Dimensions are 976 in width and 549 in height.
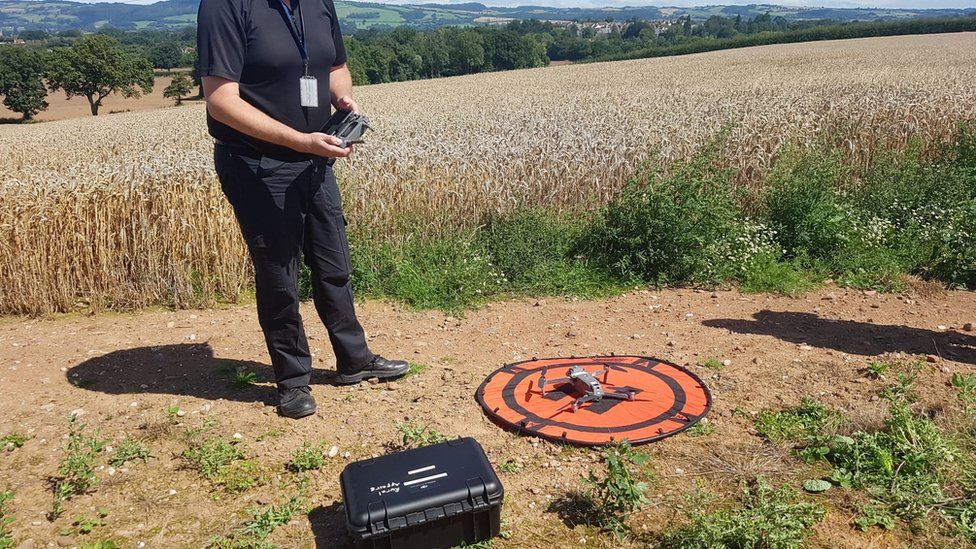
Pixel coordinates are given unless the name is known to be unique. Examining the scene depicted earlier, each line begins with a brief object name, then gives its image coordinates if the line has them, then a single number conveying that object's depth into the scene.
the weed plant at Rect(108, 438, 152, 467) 3.53
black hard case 2.74
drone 3.98
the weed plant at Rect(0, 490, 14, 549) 2.92
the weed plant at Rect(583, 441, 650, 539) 2.98
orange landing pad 3.74
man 3.35
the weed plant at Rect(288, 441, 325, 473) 3.51
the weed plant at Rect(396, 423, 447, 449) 3.65
